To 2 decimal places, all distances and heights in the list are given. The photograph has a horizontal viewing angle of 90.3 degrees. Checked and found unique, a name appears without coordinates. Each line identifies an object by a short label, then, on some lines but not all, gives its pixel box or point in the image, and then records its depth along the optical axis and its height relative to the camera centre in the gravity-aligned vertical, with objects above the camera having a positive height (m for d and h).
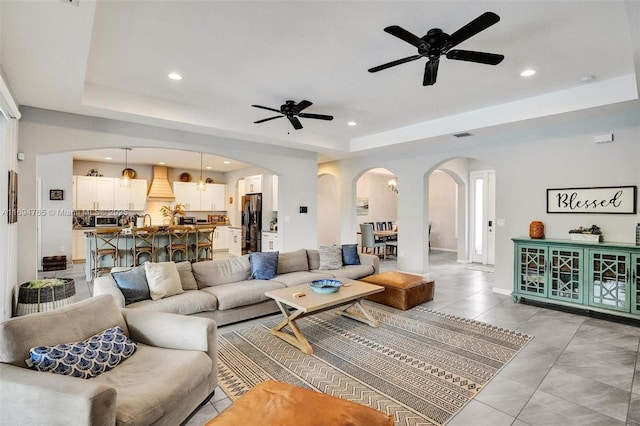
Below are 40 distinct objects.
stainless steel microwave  8.58 -0.20
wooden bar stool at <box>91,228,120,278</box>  5.69 -0.61
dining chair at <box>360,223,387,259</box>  8.58 -0.69
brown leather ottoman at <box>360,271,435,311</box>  4.42 -1.09
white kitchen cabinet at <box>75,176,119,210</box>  8.32 +0.57
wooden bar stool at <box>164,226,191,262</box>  6.28 -0.56
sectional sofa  3.32 -0.91
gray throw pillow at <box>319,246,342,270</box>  5.15 -0.72
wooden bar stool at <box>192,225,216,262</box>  6.67 -0.60
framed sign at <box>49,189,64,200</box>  7.26 +0.46
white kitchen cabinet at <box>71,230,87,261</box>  7.93 -0.80
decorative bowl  3.54 -0.82
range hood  9.38 +0.82
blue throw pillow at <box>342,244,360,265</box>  5.42 -0.72
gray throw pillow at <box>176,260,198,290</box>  3.80 -0.76
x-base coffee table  3.18 -0.91
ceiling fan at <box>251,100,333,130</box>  4.14 +1.36
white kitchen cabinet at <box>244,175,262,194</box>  8.83 +0.84
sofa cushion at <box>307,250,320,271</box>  5.18 -0.75
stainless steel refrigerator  8.45 -0.25
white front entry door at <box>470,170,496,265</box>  7.86 -0.07
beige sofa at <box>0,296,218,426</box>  1.44 -0.87
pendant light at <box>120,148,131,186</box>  8.26 +1.07
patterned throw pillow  1.69 -0.82
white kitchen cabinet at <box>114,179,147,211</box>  8.87 +0.53
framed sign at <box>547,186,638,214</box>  4.21 +0.19
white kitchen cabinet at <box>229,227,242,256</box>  9.37 -0.84
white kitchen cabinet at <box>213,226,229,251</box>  10.13 -0.77
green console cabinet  3.91 -0.82
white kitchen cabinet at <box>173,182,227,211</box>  9.87 +0.57
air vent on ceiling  5.09 +1.29
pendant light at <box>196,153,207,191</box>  9.06 +0.80
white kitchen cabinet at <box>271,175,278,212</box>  8.57 +0.53
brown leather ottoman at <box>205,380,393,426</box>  1.54 -1.01
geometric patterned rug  2.42 -1.37
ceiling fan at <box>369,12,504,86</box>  2.22 +1.28
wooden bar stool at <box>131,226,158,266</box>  5.91 -0.56
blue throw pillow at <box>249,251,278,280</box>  4.41 -0.72
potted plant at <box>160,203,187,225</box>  8.04 +0.05
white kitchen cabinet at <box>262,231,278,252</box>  7.99 -0.69
